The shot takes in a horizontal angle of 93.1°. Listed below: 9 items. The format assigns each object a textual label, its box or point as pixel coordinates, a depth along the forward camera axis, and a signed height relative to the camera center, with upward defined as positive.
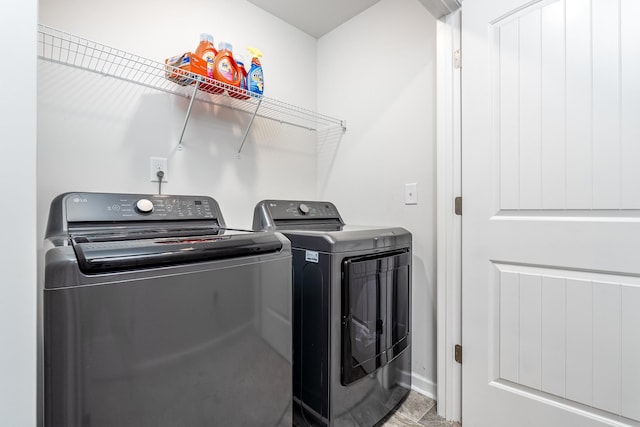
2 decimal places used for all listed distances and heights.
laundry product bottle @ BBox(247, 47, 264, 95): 1.72 +0.78
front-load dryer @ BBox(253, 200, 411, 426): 1.30 -0.52
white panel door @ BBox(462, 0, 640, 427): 1.09 -0.01
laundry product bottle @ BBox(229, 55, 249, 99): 1.66 +0.73
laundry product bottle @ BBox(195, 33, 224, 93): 1.57 +0.84
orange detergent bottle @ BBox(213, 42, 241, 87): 1.56 +0.76
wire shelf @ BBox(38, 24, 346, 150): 1.33 +0.71
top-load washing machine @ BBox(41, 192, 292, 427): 0.70 -0.31
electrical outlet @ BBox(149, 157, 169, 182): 1.61 +0.24
